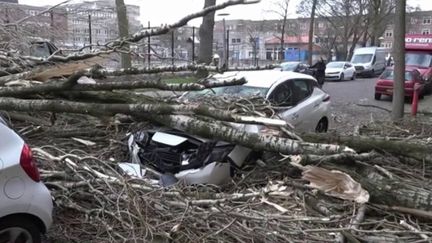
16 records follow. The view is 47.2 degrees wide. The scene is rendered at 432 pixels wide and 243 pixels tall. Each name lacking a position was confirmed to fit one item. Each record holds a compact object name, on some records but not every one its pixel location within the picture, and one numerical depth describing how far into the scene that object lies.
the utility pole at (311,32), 42.25
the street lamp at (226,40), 28.11
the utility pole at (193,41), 24.04
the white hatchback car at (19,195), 3.51
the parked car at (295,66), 27.39
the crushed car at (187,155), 5.72
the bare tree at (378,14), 51.72
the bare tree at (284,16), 51.40
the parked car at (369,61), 37.44
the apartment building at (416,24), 62.18
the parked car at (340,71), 32.34
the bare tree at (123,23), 13.38
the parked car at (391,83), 19.03
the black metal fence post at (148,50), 7.28
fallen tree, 4.40
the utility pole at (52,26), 9.07
